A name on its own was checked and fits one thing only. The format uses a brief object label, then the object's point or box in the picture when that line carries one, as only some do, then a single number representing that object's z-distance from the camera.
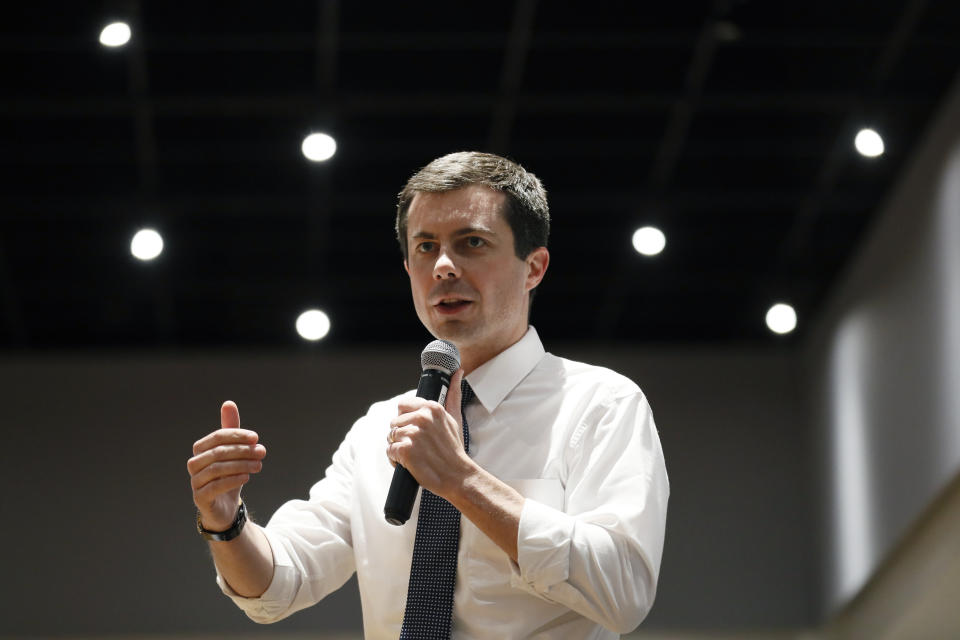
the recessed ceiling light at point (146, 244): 19.20
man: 4.13
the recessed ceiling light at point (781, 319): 20.77
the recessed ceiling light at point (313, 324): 21.72
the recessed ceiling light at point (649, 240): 19.27
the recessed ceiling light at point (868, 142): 17.05
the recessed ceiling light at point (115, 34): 14.89
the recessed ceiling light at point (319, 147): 17.19
